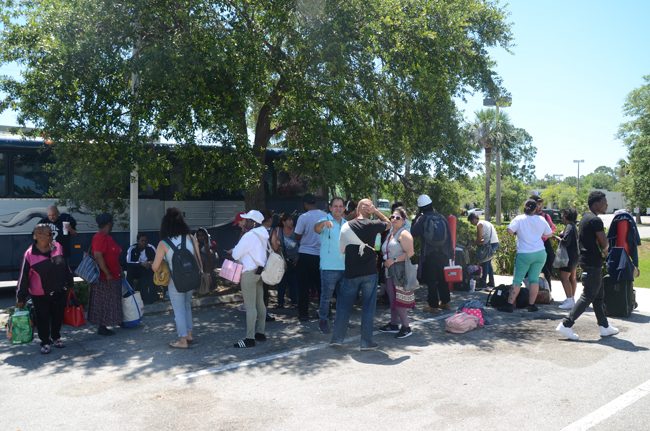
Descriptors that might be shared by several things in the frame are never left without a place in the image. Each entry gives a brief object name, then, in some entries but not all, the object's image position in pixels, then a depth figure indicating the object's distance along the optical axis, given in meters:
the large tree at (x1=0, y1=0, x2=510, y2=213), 8.49
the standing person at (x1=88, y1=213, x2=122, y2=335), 7.50
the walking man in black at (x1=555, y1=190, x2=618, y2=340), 7.12
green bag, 6.84
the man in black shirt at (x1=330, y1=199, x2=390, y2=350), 6.74
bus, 11.25
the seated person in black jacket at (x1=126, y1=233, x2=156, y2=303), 9.65
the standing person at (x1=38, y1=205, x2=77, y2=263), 10.12
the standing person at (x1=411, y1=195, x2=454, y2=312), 8.62
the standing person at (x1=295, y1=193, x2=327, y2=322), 8.67
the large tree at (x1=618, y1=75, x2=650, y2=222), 33.06
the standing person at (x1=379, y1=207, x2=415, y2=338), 7.25
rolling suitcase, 8.39
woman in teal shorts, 8.87
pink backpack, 7.70
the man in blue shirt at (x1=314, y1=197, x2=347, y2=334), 7.48
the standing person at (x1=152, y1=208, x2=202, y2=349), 6.95
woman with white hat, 6.97
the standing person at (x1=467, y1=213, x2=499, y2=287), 11.06
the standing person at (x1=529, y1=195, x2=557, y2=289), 9.59
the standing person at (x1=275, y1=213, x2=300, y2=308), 8.91
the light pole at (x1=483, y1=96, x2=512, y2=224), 41.06
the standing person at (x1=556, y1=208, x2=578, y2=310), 9.48
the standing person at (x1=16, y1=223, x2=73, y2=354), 6.65
